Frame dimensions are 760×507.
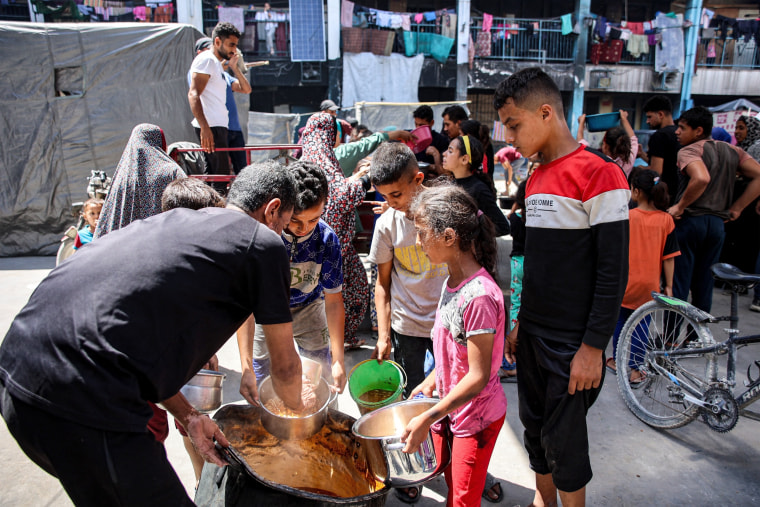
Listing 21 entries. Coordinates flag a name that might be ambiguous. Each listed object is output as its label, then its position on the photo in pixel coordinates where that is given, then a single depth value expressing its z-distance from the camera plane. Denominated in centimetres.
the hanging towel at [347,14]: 1555
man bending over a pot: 116
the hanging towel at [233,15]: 1516
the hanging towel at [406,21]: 1608
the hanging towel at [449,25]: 1638
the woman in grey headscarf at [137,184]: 302
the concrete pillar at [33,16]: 1469
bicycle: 262
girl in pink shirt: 167
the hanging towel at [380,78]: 1592
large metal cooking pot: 163
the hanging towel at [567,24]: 1698
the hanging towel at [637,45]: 1752
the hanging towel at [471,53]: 1667
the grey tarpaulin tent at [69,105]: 678
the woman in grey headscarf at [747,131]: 570
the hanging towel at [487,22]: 1671
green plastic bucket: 229
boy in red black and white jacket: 167
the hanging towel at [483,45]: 1697
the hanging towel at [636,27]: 1734
